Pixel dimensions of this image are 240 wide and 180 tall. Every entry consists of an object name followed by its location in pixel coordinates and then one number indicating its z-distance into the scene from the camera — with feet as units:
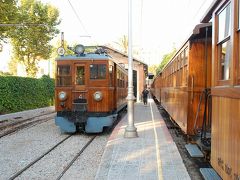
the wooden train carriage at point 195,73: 27.58
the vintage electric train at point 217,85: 14.34
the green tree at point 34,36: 114.73
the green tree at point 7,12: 65.53
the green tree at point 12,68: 208.78
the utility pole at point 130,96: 37.19
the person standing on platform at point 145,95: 94.51
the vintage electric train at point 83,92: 43.16
